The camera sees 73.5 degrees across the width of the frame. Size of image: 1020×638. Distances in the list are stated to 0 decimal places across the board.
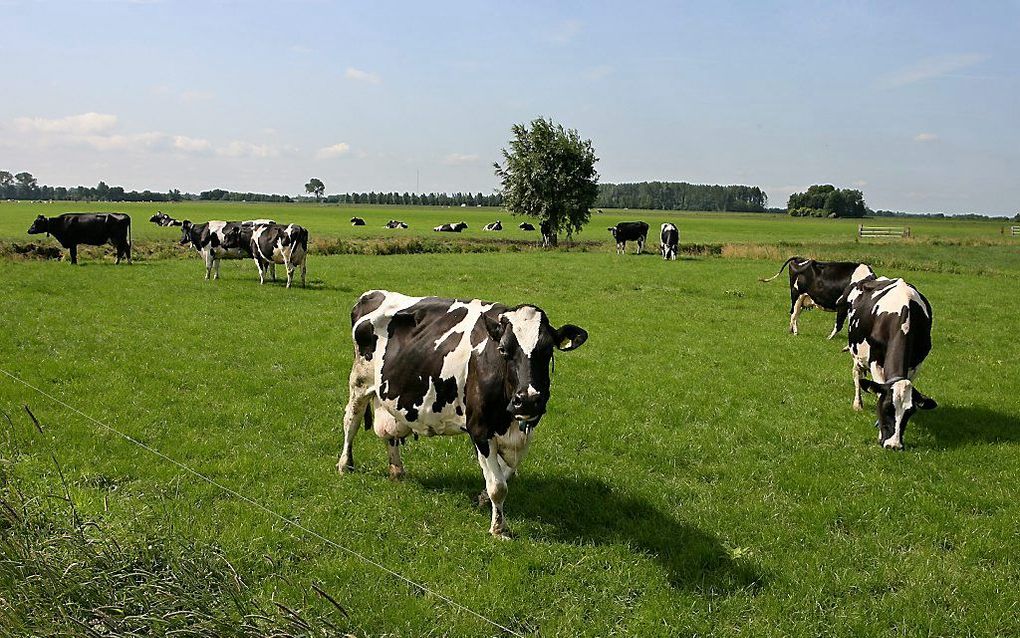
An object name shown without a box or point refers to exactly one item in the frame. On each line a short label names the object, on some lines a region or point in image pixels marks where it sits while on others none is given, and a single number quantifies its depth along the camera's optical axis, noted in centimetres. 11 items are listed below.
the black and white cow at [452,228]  7106
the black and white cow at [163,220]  6004
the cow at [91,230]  2858
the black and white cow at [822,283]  1727
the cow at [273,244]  2370
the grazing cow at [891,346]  945
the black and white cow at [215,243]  2478
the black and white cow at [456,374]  640
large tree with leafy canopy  5172
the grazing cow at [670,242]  3975
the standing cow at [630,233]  4522
